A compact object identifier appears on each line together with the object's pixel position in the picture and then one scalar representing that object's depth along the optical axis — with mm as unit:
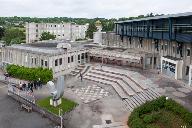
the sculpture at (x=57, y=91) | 21442
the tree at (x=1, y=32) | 73818
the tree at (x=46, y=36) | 61901
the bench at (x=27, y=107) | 21688
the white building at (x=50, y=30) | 69314
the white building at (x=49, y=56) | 29836
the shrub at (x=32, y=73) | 27763
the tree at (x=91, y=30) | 68033
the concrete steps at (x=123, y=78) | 23549
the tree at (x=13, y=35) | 67676
